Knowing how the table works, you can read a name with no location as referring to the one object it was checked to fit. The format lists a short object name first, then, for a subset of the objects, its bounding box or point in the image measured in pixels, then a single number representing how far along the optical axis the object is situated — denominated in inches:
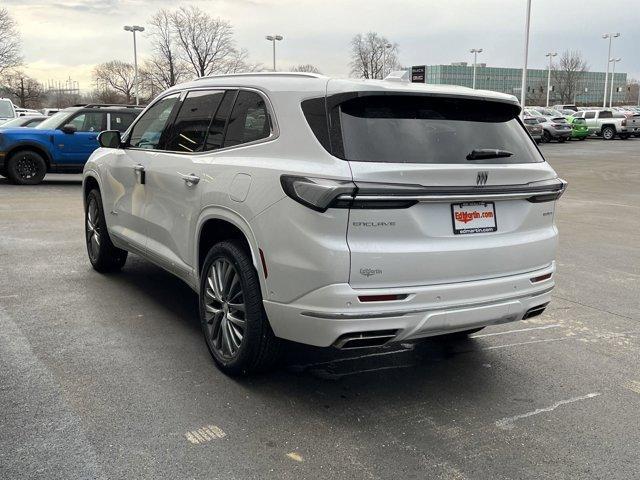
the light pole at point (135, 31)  2074.3
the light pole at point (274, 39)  2116.1
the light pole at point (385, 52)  2898.6
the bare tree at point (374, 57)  2898.6
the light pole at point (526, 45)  1438.2
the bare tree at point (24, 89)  2559.1
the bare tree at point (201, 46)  2386.8
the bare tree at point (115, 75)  3850.9
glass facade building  3683.6
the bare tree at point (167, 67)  2370.8
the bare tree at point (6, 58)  2263.8
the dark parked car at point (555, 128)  1433.3
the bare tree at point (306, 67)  2668.6
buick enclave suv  127.0
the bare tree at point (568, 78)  3777.1
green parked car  1544.0
